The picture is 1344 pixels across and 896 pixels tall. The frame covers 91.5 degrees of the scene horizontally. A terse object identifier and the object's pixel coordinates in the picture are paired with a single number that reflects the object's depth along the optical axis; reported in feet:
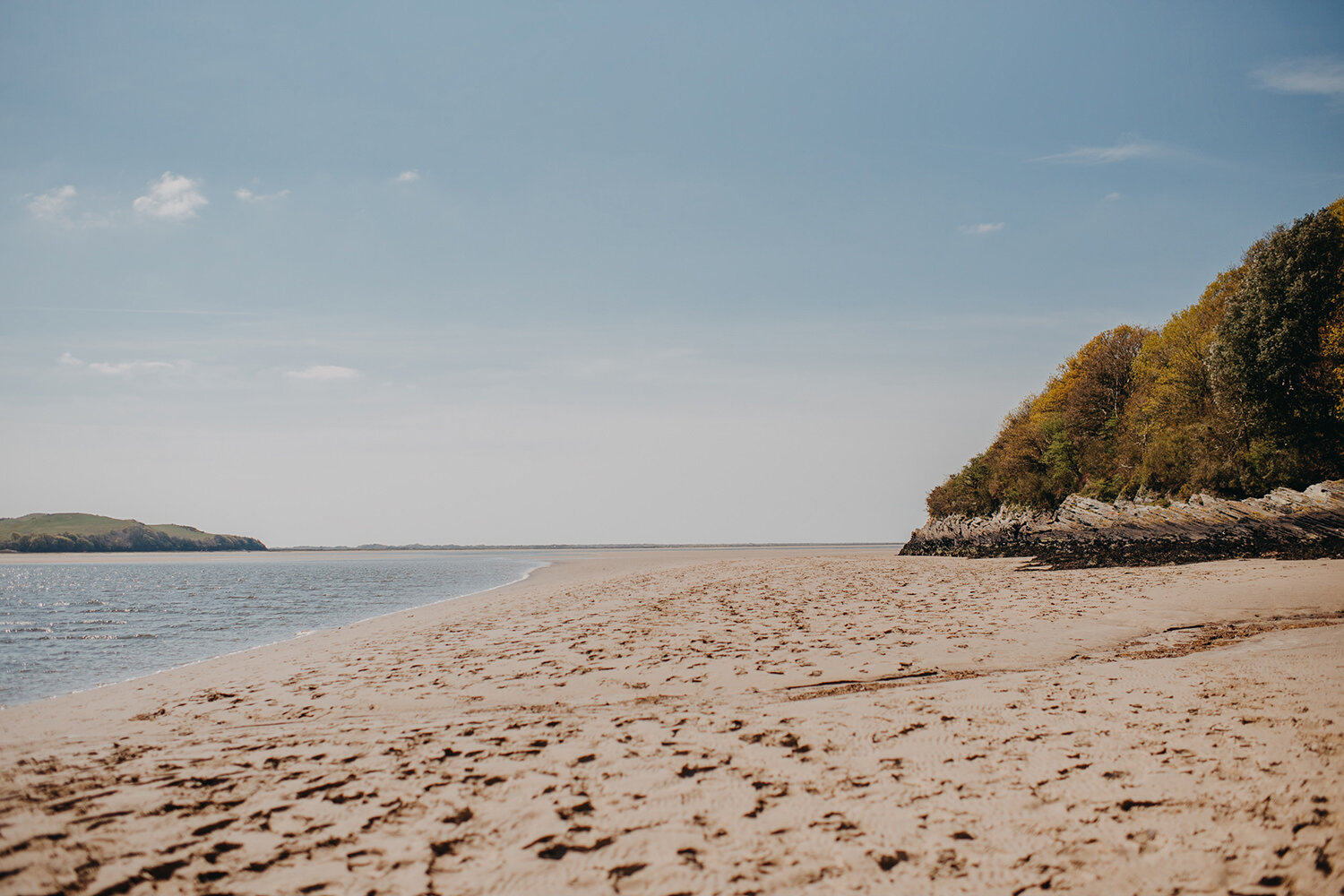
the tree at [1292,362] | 102.99
